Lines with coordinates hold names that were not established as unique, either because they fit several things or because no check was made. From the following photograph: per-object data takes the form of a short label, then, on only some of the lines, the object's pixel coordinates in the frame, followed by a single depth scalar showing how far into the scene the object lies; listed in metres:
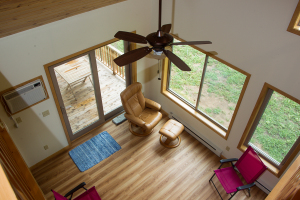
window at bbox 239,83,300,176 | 3.83
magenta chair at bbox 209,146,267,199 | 4.21
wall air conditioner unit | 3.99
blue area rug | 5.26
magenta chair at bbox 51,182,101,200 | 4.23
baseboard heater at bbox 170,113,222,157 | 5.32
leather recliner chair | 5.39
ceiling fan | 2.55
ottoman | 5.32
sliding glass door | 5.89
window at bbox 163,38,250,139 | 4.47
